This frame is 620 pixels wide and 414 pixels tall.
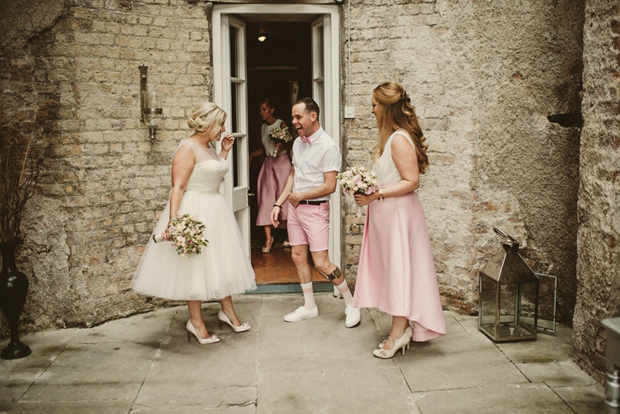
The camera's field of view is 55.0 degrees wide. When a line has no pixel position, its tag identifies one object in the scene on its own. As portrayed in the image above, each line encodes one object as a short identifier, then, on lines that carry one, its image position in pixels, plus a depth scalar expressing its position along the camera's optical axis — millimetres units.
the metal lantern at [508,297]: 4547
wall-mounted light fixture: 5180
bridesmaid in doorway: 7629
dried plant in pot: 4426
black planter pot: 4387
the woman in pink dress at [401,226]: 4113
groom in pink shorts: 4797
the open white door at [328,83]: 5520
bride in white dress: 4367
